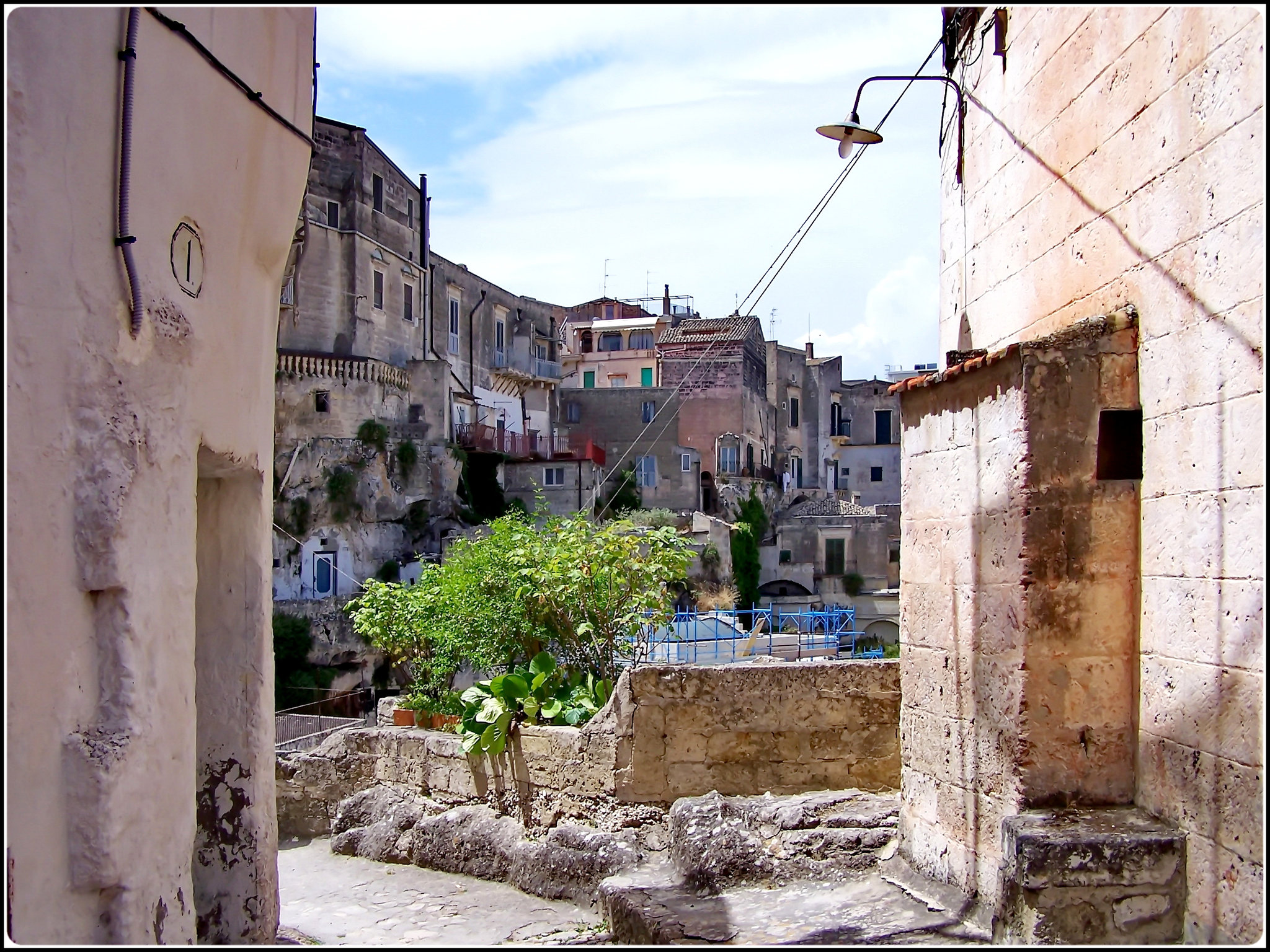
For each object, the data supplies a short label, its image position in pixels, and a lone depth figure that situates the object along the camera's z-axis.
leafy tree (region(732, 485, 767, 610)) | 38.53
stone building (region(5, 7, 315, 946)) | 4.15
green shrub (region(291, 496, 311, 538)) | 31.38
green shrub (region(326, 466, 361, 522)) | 31.97
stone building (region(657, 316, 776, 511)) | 43.00
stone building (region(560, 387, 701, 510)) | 41.59
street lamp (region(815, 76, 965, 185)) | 7.50
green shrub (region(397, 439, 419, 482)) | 34.28
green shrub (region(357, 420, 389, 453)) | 33.38
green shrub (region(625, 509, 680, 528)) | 35.06
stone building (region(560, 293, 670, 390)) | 50.03
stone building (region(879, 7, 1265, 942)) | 4.79
